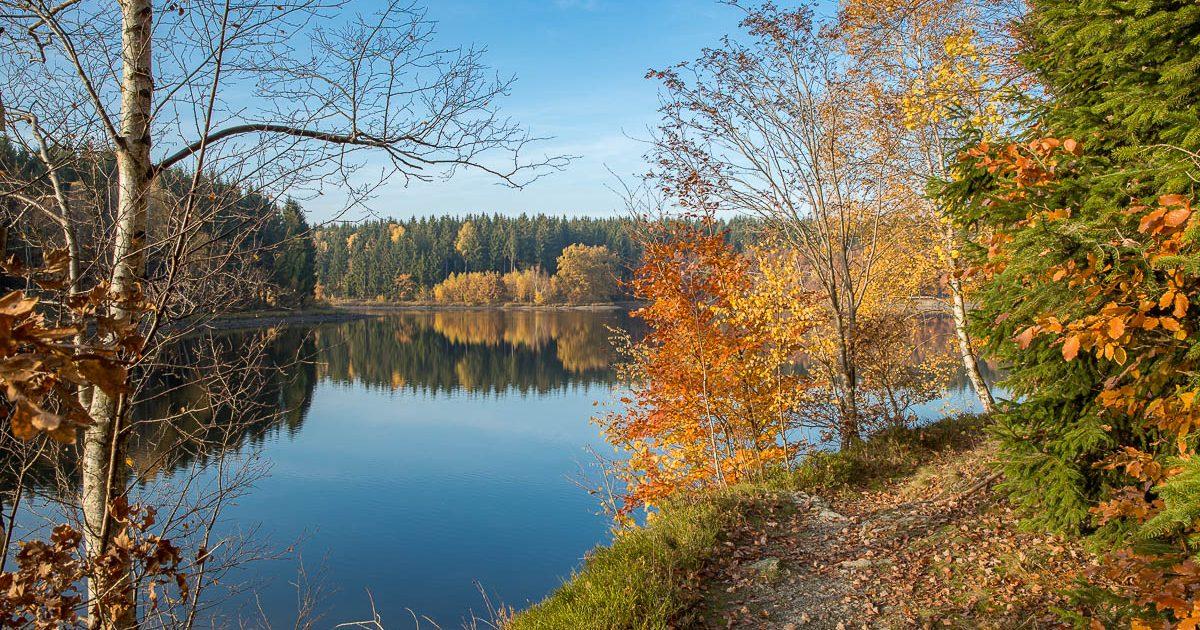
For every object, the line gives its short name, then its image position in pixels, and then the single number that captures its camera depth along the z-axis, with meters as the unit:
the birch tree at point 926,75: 8.85
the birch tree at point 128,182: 3.21
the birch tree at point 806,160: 9.32
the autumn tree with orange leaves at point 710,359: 9.07
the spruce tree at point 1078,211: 3.52
